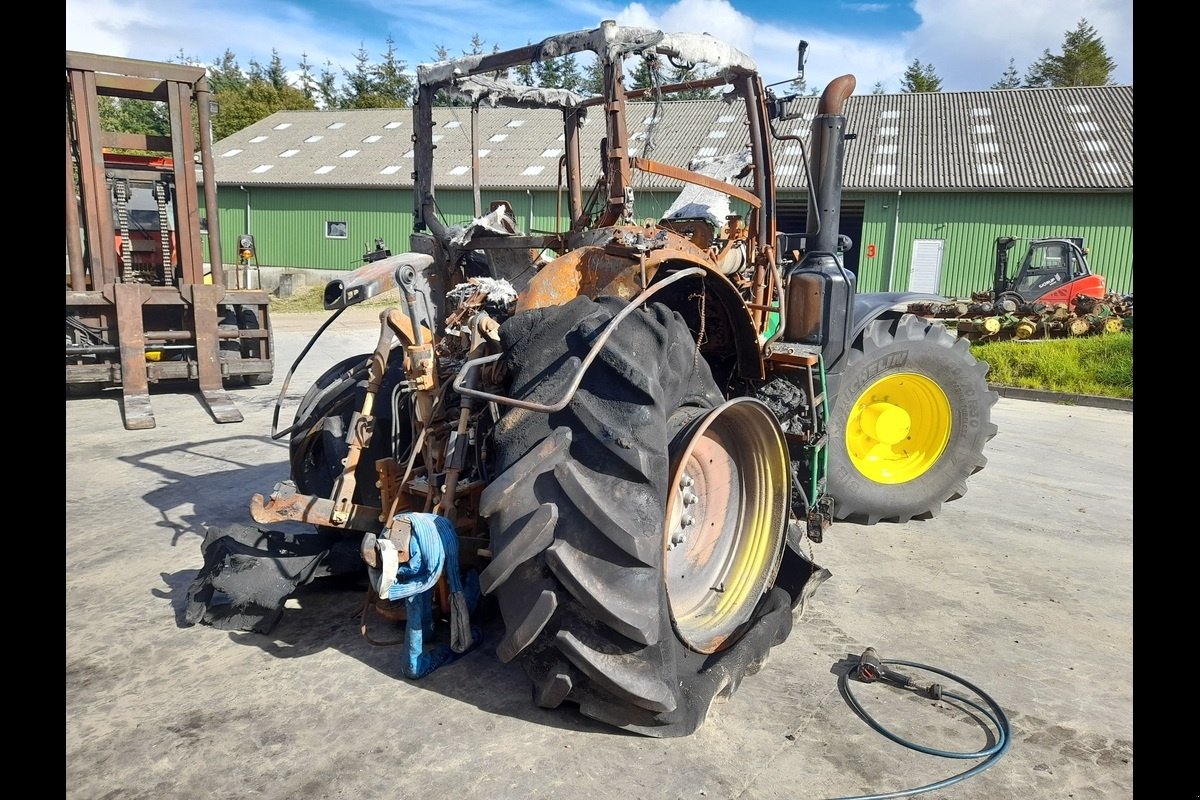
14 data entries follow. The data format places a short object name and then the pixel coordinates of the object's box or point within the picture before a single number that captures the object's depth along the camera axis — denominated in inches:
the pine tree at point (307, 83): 1890.7
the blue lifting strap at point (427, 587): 107.0
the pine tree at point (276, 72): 1999.3
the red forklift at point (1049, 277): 583.5
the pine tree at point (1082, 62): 1606.8
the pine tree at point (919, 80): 1736.0
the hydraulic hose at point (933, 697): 100.0
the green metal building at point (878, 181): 746.2
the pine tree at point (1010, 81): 1927.2
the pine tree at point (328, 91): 1887.3
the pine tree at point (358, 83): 1813.7
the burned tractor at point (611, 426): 96.8
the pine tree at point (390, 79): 1765.6
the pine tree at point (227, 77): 1888.5
